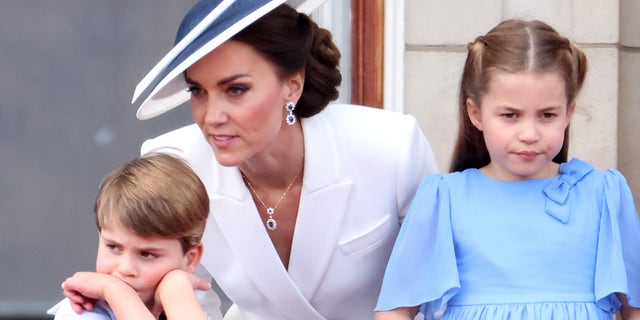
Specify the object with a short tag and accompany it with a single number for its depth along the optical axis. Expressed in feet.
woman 25.61
